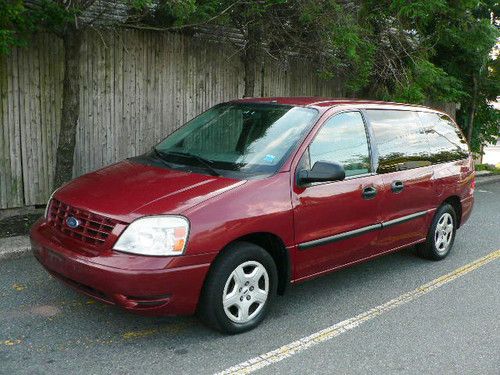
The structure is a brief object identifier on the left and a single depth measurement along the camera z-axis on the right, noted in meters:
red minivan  3.66
